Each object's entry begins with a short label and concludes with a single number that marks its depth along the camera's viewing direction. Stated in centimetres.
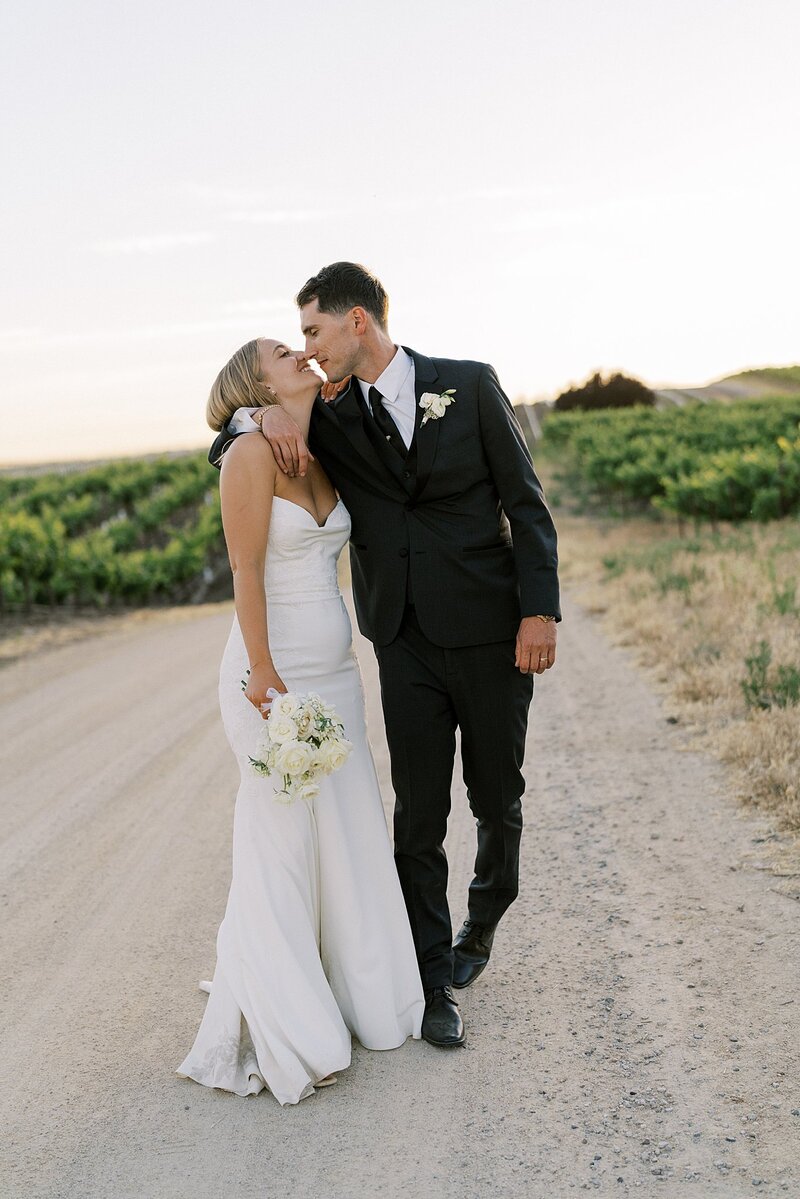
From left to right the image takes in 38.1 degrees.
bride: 319
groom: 341
